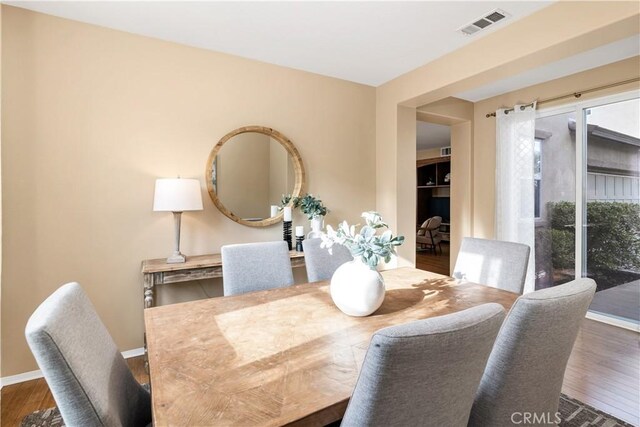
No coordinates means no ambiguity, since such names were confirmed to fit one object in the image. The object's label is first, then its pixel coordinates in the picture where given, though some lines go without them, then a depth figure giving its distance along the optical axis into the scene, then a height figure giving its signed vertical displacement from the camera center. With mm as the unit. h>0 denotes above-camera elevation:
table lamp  2402 +93
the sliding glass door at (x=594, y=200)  3129 +63
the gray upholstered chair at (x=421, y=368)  717 -369
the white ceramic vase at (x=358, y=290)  1451 -362
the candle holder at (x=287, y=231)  3080 -196
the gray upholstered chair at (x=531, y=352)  992 -469
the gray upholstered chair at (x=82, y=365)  815 -429
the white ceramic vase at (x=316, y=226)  3042 -153
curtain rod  2965 +1124
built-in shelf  8102 +477
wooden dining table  837 -486
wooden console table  2318 -438
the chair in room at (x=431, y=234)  7434 -594
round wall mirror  2916 +346
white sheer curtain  3646 +329
